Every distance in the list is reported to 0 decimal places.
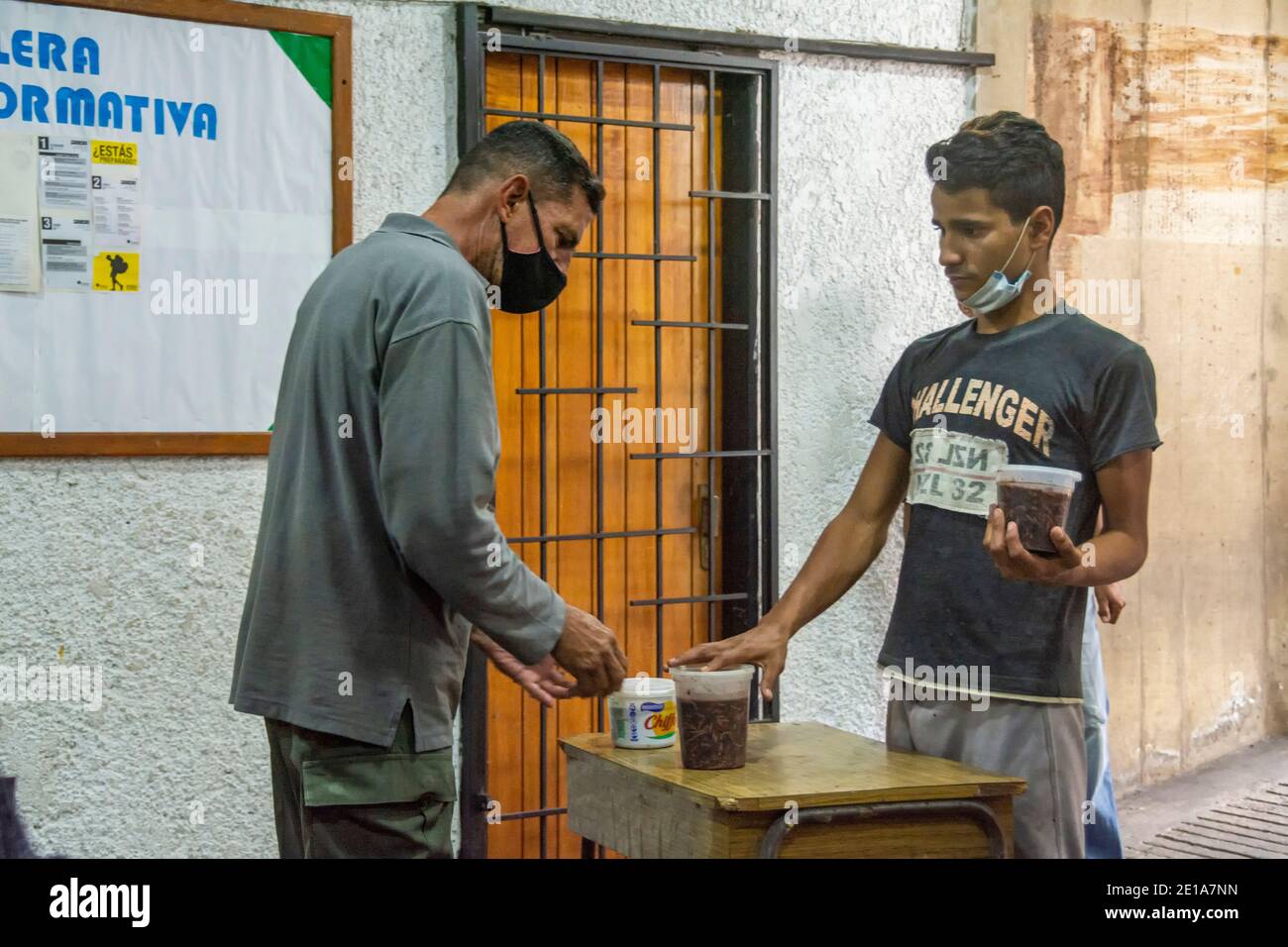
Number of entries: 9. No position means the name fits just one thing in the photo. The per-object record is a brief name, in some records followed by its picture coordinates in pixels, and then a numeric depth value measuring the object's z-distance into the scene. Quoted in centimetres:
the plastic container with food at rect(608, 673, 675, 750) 273
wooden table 230
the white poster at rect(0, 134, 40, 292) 362
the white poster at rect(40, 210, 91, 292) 368
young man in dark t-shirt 275
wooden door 439
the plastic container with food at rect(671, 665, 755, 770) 256
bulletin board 365
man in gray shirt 237
